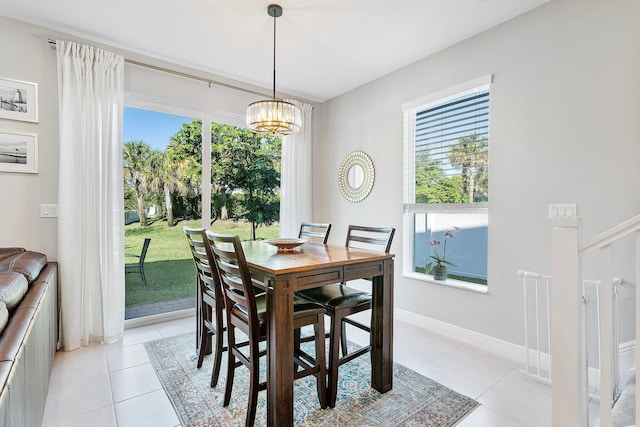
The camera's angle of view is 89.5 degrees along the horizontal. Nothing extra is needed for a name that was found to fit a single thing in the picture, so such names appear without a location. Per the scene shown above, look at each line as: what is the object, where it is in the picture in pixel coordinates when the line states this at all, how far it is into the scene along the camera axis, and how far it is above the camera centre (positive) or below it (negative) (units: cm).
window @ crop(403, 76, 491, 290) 281 +29
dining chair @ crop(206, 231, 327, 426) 164 -58
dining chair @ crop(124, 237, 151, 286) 320 -51
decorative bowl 231 -22
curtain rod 303 +142
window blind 280 +81
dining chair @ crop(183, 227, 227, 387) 198 -56
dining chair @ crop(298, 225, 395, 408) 188 -58
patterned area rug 176 -112
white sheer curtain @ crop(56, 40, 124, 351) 262 +14
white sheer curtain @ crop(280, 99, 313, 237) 410 +43
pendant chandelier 239 +73
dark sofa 99 -47
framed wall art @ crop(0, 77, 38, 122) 251 +89
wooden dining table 161 -44
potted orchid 303 -46
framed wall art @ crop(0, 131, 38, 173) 251 +48
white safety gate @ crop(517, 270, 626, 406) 203 -80
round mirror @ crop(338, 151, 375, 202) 378 +45
